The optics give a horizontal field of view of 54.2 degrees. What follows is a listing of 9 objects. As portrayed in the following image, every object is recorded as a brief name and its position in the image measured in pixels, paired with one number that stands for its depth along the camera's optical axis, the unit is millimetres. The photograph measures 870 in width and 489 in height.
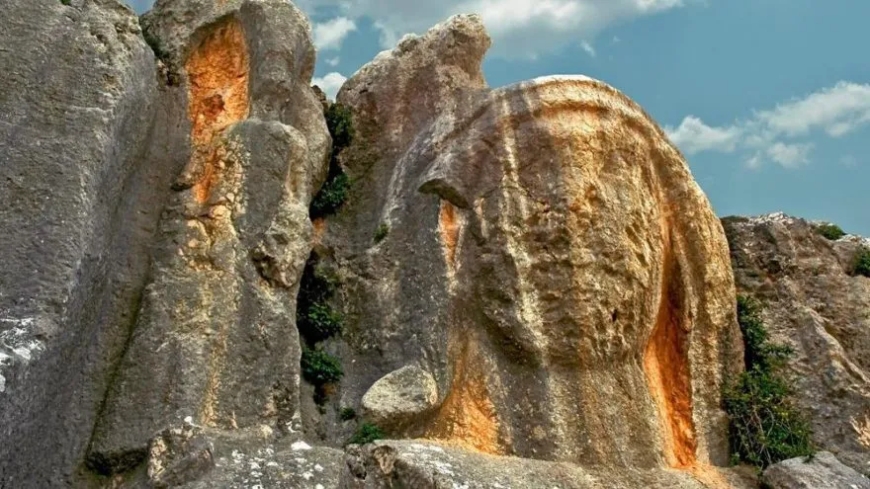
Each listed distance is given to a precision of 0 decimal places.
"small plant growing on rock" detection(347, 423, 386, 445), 9867
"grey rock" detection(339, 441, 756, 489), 8258
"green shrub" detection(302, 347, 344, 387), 10953
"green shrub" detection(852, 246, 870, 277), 14891
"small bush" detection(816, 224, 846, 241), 15391
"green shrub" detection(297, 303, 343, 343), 11453
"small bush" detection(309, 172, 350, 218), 13000
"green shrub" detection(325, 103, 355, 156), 14023
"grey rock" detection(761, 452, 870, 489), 10727
